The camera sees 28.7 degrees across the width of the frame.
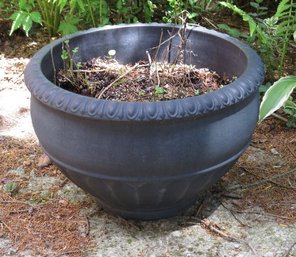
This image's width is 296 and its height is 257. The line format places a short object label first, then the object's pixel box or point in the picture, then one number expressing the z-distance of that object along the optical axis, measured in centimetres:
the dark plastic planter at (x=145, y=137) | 207
